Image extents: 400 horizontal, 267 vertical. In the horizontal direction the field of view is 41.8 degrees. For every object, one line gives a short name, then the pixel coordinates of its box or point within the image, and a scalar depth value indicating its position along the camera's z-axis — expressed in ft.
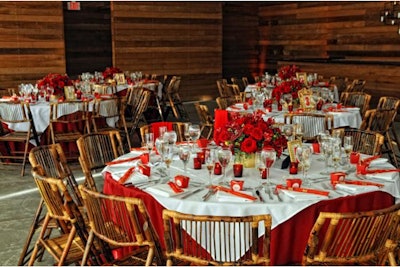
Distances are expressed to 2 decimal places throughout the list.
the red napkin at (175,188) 9.42
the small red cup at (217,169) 10.53
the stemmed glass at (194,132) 12.53
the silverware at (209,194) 9.10
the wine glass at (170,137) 11.51
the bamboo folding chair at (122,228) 8.05
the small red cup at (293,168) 10.50
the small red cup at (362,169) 10.39
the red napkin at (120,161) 11.40
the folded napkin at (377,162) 11.22
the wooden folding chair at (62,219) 9.05
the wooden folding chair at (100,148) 13.19
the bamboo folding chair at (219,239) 7.19
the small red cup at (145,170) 10.37
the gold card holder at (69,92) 22.91
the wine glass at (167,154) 10.81
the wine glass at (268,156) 9.74
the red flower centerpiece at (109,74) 32.96
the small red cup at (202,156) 11.20
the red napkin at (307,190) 9.19
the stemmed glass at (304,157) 9.96
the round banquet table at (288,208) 8.81
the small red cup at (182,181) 9.61
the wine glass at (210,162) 9.93
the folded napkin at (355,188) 9.42
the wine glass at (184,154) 10.36
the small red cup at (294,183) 9.55
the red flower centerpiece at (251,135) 10.52
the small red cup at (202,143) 12.82
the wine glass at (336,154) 10.62
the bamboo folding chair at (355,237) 7.40
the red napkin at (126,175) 10.09
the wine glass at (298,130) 12.91
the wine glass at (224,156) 9.91
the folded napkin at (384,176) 10.14
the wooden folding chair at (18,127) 20.59
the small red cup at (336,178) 9.76
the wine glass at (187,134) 12.82
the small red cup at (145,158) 11.31
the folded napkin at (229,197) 8.94
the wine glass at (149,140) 11.79
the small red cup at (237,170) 10.35
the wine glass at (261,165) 9.89
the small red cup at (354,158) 11.19
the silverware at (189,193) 9.19
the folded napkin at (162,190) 9.33
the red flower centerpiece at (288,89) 21.07
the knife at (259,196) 9.00
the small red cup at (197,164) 10.96
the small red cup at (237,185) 9.42
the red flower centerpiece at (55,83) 23.70
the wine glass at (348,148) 11.23
